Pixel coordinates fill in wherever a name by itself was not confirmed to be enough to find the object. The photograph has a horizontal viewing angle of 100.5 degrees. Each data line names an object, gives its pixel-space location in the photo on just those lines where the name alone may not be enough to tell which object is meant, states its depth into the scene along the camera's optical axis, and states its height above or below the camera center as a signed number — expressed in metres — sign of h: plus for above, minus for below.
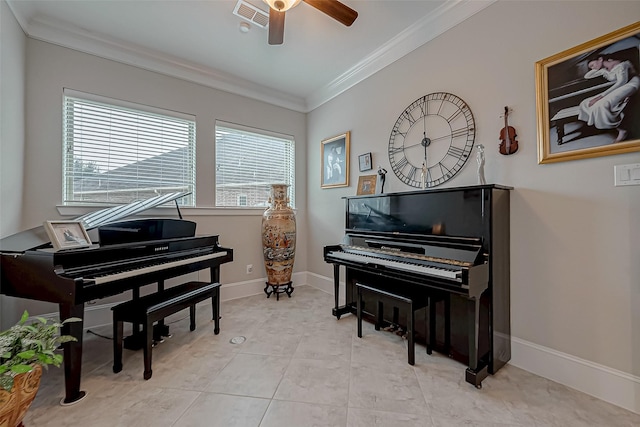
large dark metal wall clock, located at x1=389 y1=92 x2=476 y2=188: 2.22 +0.68
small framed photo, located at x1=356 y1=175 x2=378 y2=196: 2.94 +0.34
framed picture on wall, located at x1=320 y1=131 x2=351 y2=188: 3.36 +0.71
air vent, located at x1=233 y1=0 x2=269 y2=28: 2.16 +1.69
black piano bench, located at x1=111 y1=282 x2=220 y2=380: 1.75 -0.67
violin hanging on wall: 1.91 +0.55
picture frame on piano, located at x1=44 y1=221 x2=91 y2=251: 1.64 -0.13
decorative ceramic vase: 3.34 -0.29
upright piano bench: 1.90 -0.66
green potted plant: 1.07 -0.61
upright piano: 1.72 -0.35
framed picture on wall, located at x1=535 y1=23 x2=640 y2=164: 1.47 +0.69
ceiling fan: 1.69 +1.37
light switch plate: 1.45 +0.22
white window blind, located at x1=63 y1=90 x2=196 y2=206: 2.55 +0.67
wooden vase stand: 3.40 -0.97
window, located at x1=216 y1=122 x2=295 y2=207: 3.43 +0.70
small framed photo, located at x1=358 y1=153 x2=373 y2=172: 3.03 +0.61
